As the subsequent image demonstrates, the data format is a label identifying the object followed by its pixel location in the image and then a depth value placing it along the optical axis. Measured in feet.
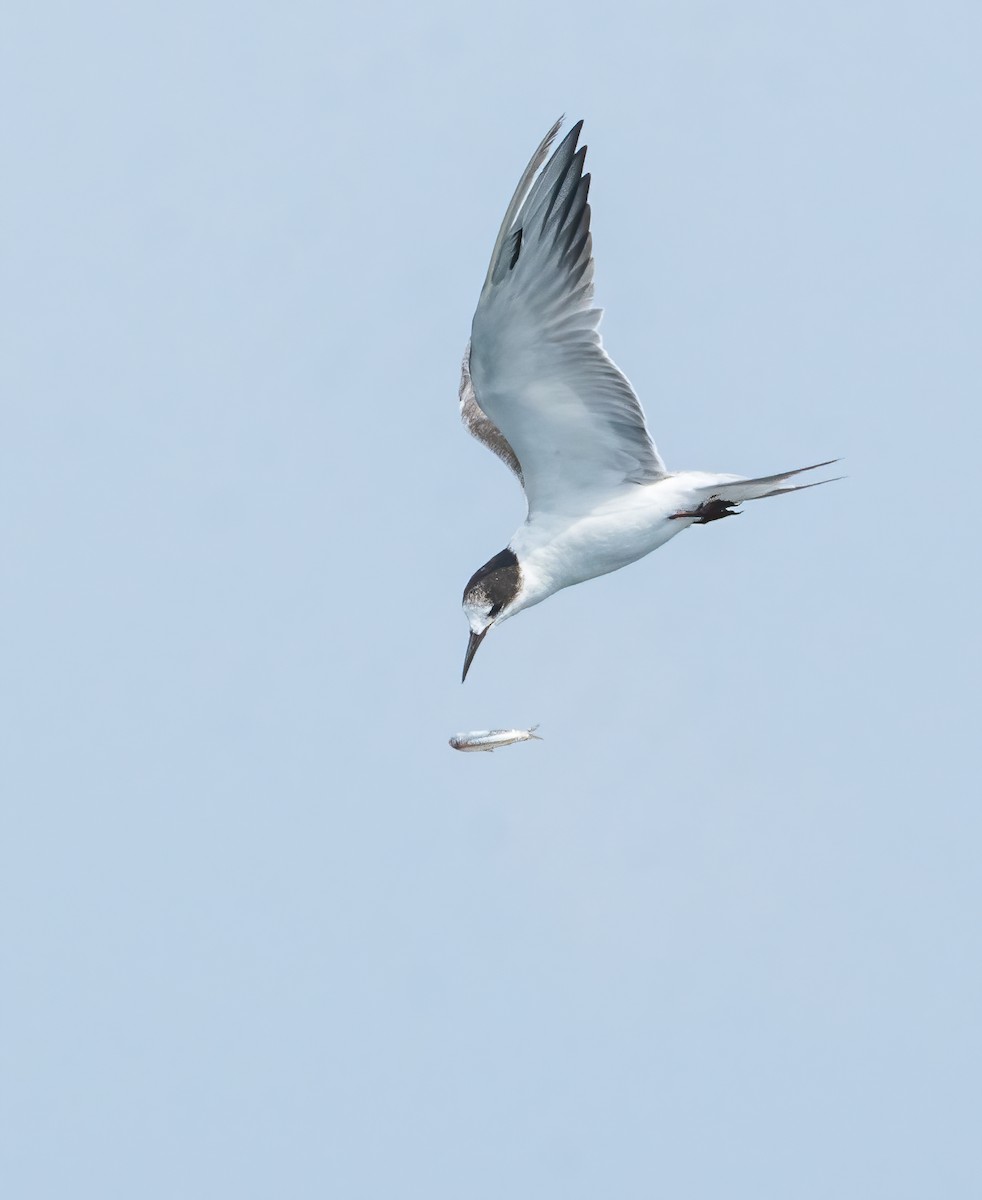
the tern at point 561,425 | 35.09
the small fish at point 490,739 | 40.42
